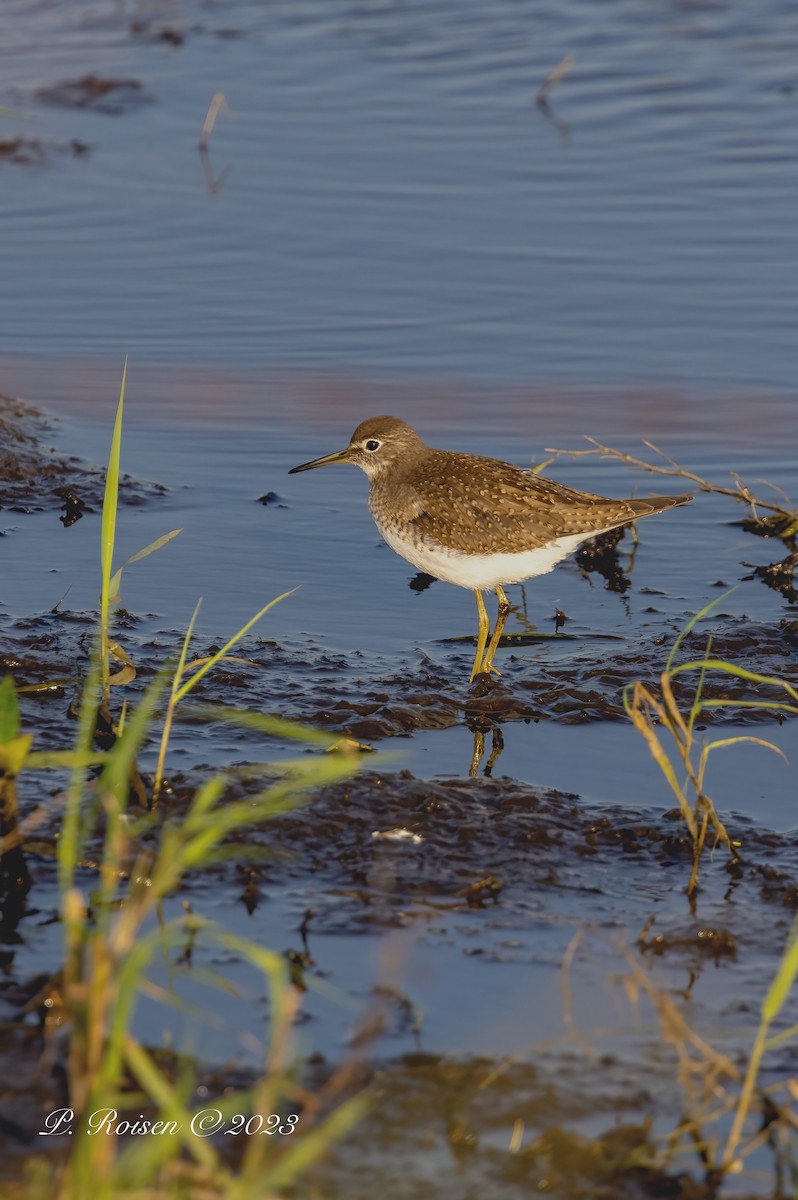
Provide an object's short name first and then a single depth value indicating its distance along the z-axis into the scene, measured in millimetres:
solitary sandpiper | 13258
